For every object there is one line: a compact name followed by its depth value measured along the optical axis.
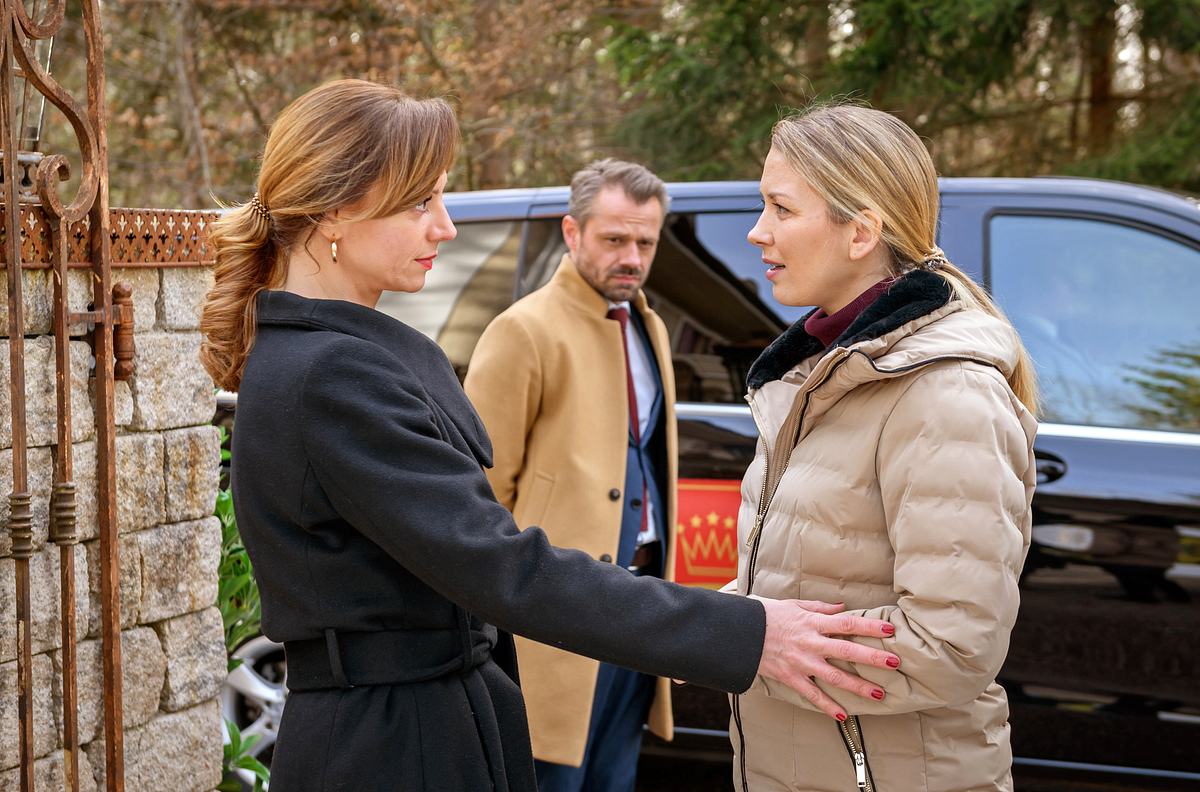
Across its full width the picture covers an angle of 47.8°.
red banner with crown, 4.20
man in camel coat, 3.77
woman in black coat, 1.97
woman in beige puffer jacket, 1.91
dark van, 3.85
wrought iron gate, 2.52
